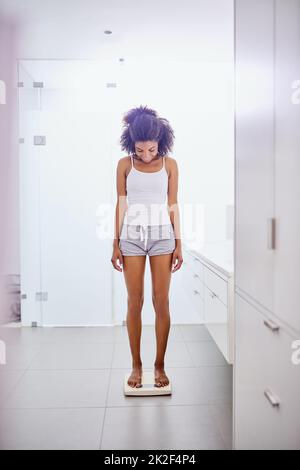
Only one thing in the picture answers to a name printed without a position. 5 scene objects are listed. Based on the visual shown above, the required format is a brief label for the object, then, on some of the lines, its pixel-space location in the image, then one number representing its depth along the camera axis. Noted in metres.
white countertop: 2.06
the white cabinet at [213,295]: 1.93
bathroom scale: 2.08
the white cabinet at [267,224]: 1.02
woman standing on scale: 2.10
